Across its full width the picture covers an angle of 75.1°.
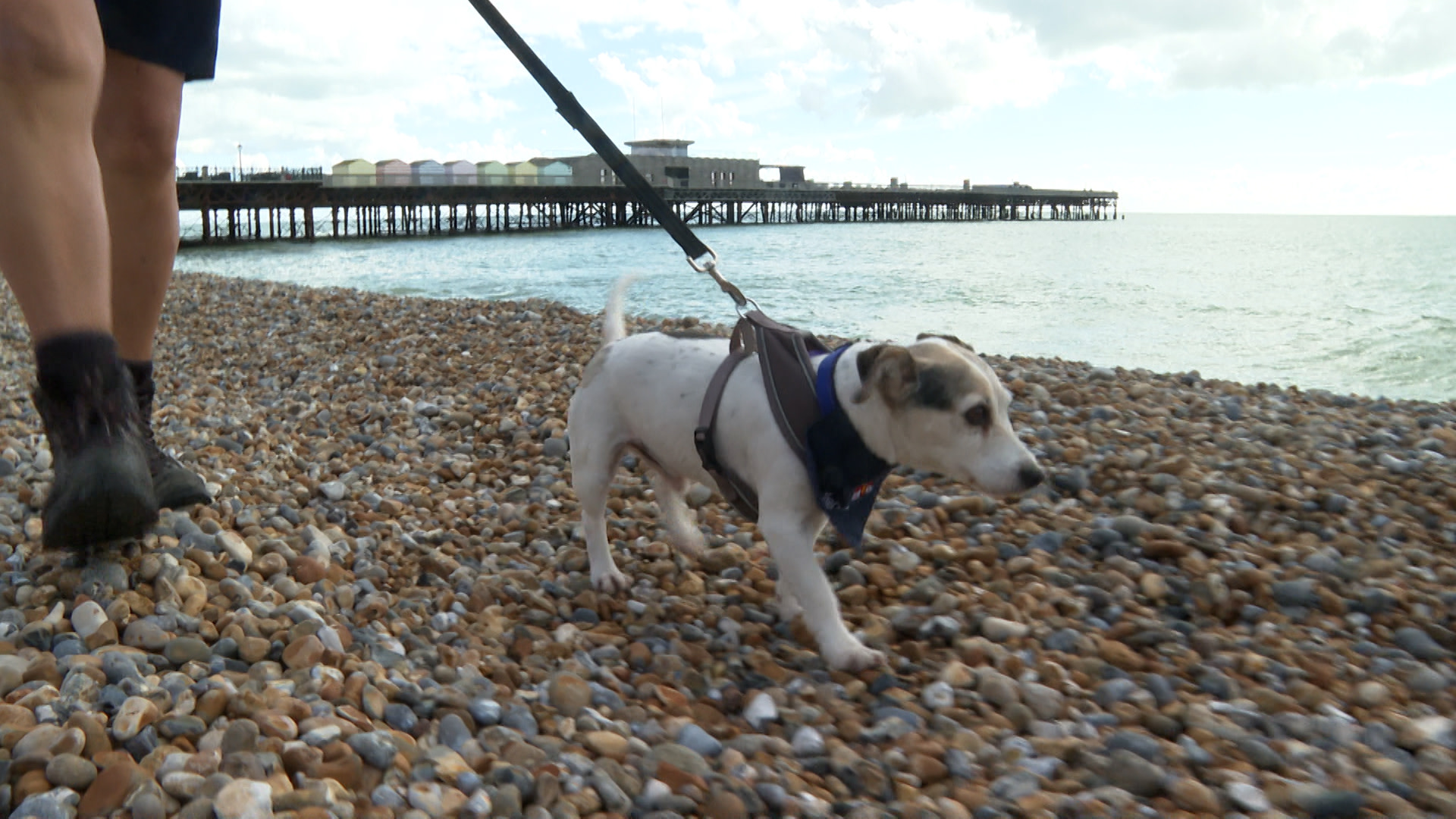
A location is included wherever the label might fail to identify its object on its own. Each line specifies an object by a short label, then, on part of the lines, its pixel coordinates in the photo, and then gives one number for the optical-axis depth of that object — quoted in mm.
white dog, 2342
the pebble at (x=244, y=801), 1409
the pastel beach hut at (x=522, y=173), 58094
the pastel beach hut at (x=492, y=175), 53341
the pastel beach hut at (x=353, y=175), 47156
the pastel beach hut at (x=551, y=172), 60844
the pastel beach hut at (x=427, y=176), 52469
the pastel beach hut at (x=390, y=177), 49000
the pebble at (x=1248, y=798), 1701
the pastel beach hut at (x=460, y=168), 67562
